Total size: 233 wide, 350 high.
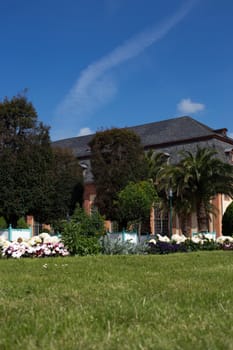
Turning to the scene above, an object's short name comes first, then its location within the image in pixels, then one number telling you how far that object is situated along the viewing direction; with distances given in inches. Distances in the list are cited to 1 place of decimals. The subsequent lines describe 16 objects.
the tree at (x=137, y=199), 1148.5
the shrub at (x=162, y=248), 656.0
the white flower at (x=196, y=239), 777.9
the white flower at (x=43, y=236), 614.2
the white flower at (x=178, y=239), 788.6
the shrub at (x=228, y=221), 1374.3
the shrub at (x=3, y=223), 1131.3
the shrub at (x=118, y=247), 584.1
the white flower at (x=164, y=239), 797.2
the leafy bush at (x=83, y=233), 538.9
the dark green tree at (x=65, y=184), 1306.0
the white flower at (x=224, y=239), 819.0
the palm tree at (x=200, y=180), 1239.5
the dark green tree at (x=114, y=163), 1349.7
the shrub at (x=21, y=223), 1131.9
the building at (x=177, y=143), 1566.6
